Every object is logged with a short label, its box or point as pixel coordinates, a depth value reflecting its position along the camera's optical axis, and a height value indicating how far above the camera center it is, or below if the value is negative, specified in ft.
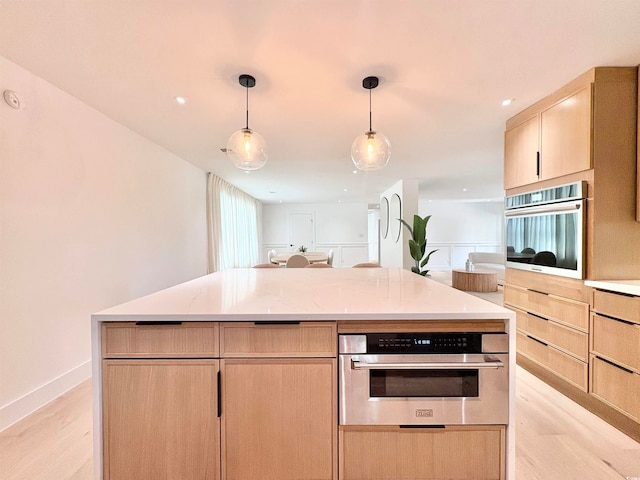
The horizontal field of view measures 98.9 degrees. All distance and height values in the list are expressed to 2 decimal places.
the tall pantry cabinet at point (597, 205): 5.97 +0.68
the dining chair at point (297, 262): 13.87 -1.26
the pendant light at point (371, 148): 6.34 +2.07
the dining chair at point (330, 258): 19.61 -1.51
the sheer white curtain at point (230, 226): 16.15 +0.84
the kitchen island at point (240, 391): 3.65 -2.07
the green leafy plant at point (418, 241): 14.43 -0.24
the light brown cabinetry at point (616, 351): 5.15 -2.31
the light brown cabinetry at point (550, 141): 6.22 +2.47
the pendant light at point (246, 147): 6.16 +2.06
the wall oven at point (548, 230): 6.29 +0.16
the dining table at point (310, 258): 18.25 -1.48
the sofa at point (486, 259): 22.68 -1.91
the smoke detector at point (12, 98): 5.66 +2.94
